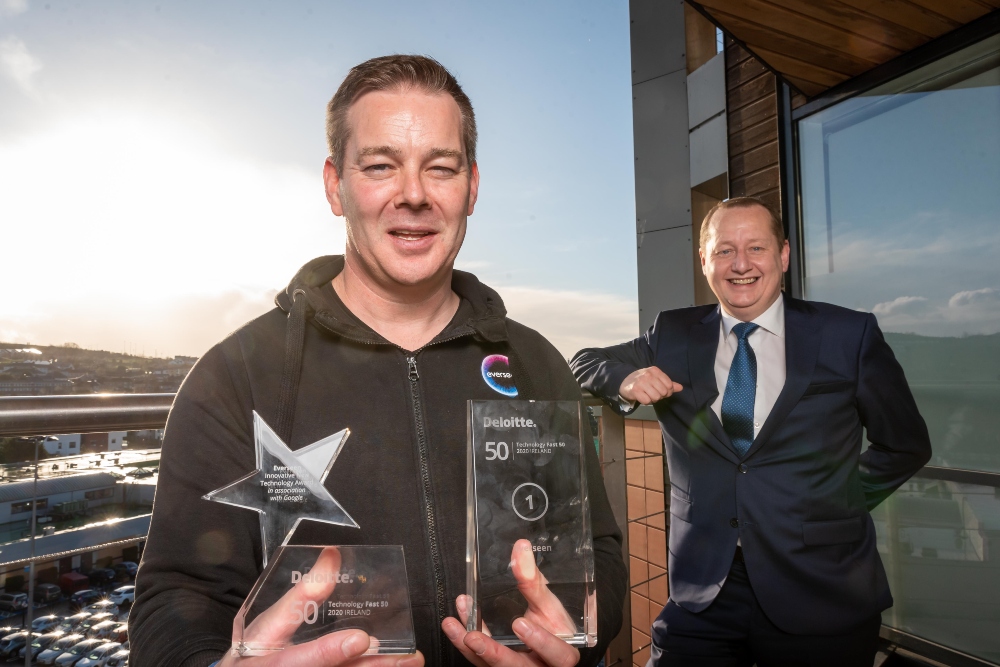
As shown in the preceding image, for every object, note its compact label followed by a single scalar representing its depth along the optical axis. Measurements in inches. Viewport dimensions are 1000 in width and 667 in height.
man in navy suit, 65.1
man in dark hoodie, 32.3
